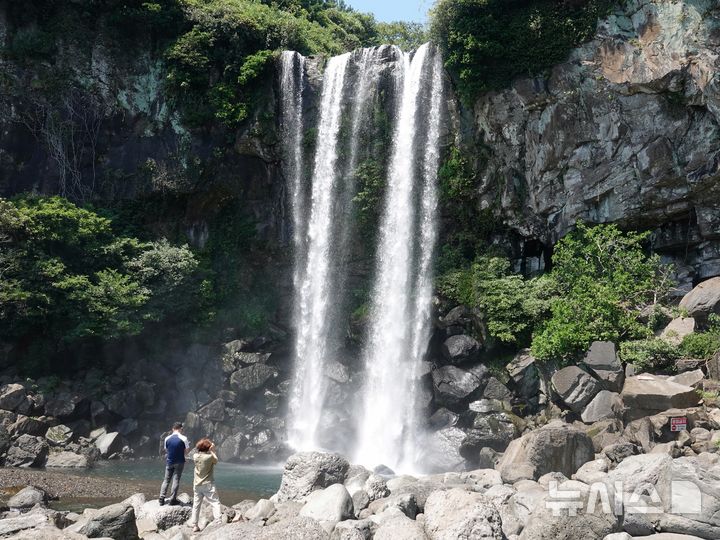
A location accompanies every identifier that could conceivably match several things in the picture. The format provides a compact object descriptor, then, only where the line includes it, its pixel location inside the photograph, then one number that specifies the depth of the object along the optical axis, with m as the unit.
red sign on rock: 12.55
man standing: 10.12
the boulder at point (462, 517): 7.43
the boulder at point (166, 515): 9.77
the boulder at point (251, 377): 21.67
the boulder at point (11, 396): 18.20
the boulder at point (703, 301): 16.20
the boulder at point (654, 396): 13.33
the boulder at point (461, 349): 19.52
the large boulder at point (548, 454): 11.63
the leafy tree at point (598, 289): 16.94
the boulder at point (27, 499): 11.20
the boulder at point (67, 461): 16.81
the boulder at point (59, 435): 18.23
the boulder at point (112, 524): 8.84
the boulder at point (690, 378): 13.74
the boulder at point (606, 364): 15.27
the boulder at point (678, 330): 15.59
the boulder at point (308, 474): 10.64
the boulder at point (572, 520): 7.25
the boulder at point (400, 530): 7.61
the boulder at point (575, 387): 15.48
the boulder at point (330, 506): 8.97
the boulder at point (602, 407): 14.55
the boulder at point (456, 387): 18.53
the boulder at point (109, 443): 18.67
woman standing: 9.37
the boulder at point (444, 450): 16.98
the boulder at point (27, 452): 16.14
